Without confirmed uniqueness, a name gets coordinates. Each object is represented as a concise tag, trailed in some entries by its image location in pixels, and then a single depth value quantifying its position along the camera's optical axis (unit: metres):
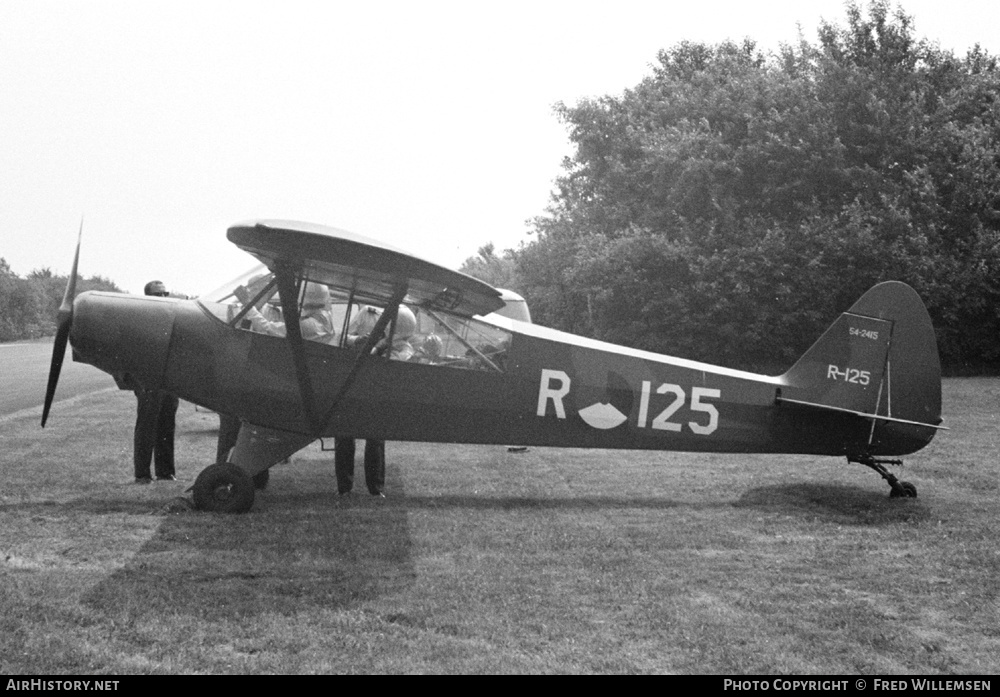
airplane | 7.75
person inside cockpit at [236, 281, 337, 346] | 7.96
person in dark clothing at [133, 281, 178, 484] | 8.89
